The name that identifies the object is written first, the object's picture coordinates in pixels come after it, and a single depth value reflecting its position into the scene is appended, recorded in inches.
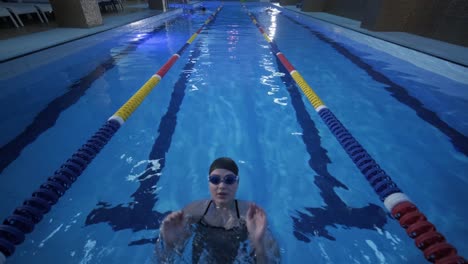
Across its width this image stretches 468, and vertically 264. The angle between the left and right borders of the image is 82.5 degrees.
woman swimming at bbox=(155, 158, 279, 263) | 68.4
